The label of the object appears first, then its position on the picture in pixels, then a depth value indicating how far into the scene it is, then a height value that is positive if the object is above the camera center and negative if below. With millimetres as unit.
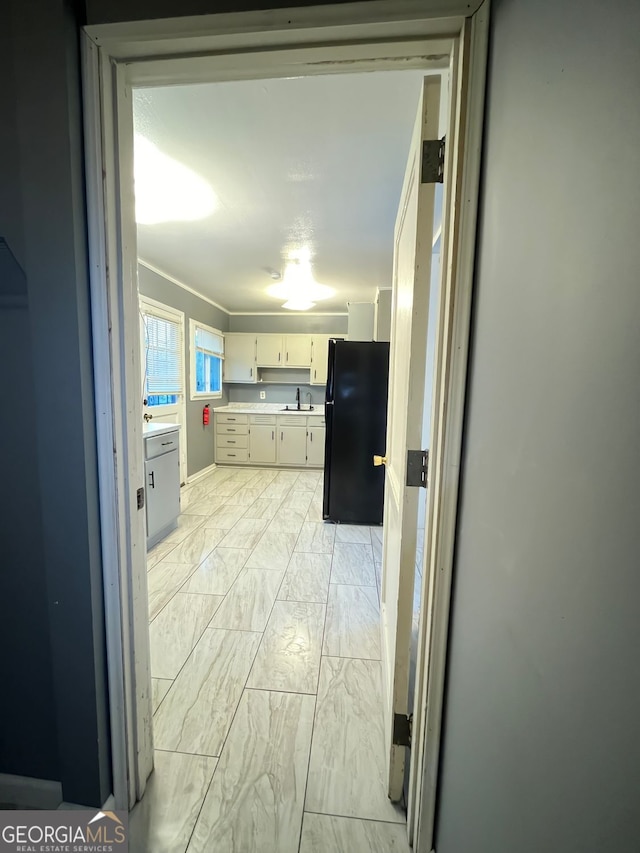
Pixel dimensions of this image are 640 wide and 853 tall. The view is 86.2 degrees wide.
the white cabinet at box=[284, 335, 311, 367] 5488 +644
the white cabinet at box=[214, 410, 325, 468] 5188 -733
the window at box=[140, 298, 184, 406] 3479 +366
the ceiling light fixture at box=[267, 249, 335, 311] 3535 +1242
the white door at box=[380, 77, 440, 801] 927 +31
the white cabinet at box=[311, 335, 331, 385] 5465 +557
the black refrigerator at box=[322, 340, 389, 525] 3061 -346
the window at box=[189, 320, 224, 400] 4520 +405
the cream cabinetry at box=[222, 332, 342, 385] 5480 +568
